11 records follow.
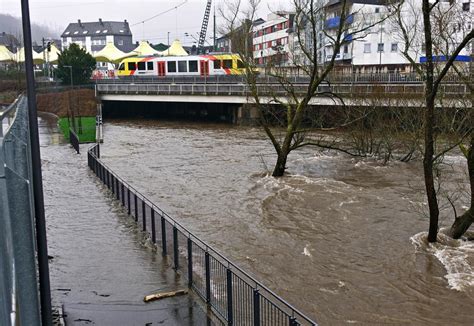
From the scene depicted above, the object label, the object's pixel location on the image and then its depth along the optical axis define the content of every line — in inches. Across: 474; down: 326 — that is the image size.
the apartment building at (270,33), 3734.5
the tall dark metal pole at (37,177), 231.6
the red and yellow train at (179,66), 2361.0
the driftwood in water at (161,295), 415.4
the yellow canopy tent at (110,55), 3161.9
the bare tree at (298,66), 940.6
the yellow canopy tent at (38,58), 3266.2
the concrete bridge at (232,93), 1082.7
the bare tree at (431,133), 520.1
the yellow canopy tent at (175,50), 3346.0
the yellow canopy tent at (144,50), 3305.1
